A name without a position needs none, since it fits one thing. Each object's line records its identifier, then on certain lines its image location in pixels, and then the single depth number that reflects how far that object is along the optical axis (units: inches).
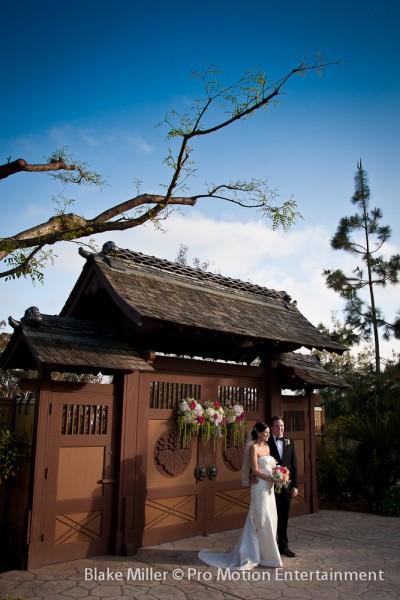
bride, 254.8
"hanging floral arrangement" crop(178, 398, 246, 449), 312.8
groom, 282.5
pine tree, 640.4
